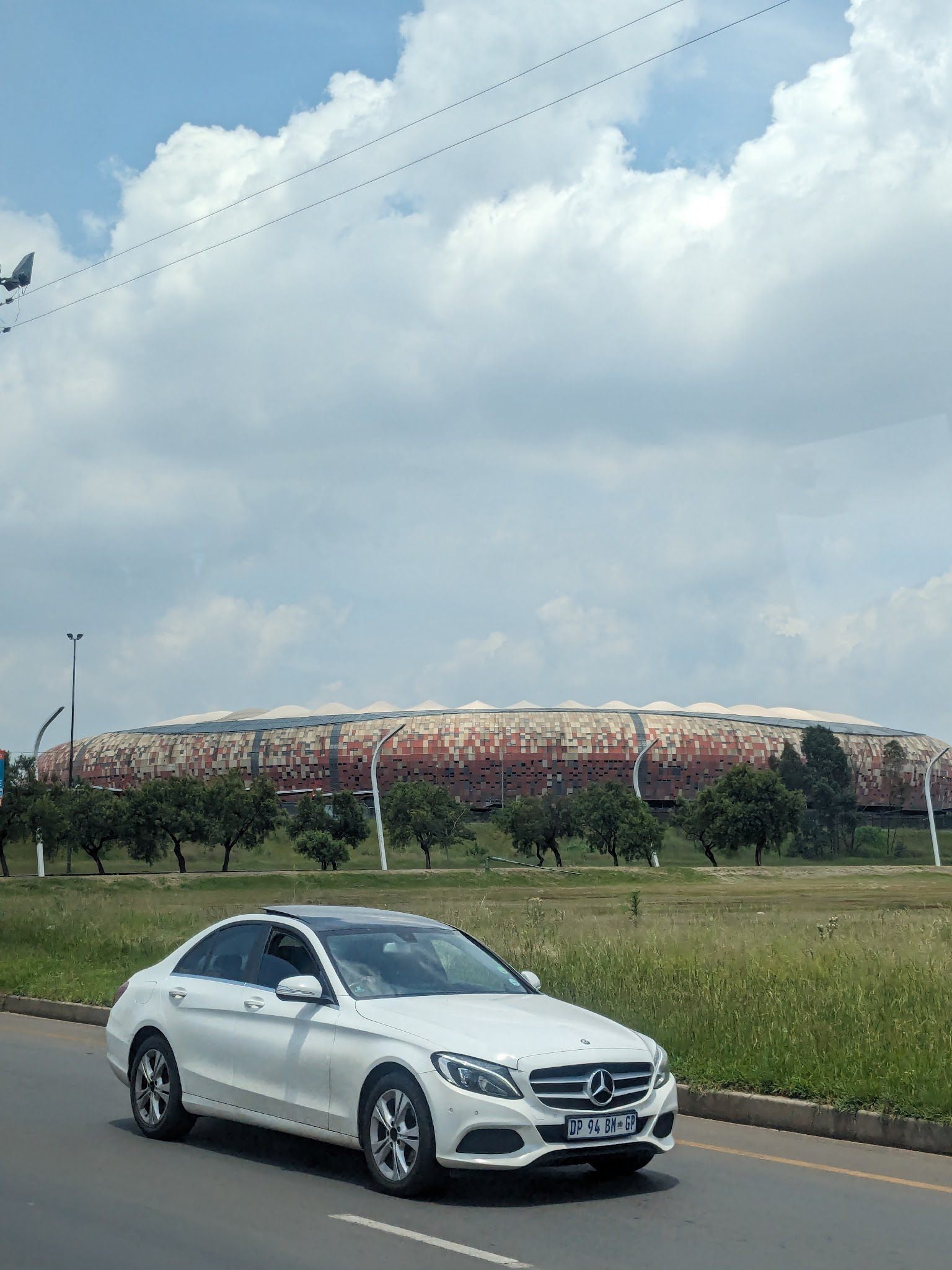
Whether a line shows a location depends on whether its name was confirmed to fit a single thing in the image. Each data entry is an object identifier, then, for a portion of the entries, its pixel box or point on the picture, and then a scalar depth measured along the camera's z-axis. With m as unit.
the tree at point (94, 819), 77.38
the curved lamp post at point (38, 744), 61.30
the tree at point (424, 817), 85.88
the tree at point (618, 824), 84.75
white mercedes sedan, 6.71
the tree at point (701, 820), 87.81
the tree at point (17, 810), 72.25
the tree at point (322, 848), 82.19
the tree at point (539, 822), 89.38
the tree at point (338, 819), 87.31
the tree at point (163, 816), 79.38
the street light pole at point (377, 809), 70.00
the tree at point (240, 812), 82.00
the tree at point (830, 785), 120.50
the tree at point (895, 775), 138.62
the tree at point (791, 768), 128.25
